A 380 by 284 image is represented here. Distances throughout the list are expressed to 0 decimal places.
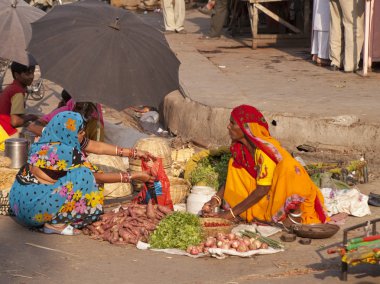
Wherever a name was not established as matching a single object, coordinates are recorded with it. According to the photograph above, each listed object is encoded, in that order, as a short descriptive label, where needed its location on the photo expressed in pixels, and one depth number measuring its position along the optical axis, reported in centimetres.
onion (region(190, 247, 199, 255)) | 994
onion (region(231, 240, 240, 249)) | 996
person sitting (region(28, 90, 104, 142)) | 1260
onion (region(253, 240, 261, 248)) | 1006
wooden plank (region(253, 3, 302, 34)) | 2367
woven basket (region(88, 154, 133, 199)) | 1251
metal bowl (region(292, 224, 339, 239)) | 1046
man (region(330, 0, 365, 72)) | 1885
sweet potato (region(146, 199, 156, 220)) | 1078
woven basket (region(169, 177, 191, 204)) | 1213
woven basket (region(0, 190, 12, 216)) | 1167
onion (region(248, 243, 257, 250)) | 1004
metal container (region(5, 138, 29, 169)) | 1303
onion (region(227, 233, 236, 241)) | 1010
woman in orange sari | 1067
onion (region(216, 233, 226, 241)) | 1009
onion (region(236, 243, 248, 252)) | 993
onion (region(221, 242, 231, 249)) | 996
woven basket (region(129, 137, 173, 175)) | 1288
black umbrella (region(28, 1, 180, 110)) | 1132
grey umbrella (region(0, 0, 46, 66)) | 1367
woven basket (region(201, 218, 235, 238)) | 1034
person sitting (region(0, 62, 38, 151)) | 1363
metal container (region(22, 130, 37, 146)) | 1391
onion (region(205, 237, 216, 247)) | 1002
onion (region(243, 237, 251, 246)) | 1003
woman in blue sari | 1063
